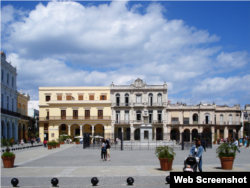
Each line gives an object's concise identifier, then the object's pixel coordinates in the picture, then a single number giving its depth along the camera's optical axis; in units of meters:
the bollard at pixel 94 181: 11.00
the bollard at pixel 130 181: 11.05
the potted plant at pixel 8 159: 16.41
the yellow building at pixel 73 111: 63.91
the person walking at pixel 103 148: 20.12
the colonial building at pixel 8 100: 49.87
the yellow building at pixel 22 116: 62.83
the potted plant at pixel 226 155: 14.87
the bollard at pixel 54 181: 10.82
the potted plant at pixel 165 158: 14.62
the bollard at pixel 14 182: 10.91
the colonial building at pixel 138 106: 63.28
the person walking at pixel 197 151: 12.43
